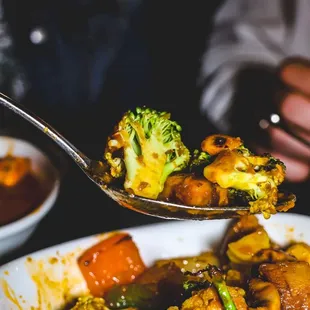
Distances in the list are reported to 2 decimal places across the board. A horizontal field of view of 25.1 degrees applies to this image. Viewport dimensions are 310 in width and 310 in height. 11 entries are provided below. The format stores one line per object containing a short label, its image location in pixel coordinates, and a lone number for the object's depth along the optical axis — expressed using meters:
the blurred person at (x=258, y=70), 0.44
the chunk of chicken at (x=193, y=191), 0.26
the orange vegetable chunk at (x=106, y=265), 0.30
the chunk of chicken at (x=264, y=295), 0.26
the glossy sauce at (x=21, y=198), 0.35
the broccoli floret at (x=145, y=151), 0.26
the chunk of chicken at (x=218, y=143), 0.26
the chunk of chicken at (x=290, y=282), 0.27
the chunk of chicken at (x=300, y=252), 0.30
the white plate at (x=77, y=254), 0.28
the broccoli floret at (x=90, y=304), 0.27
